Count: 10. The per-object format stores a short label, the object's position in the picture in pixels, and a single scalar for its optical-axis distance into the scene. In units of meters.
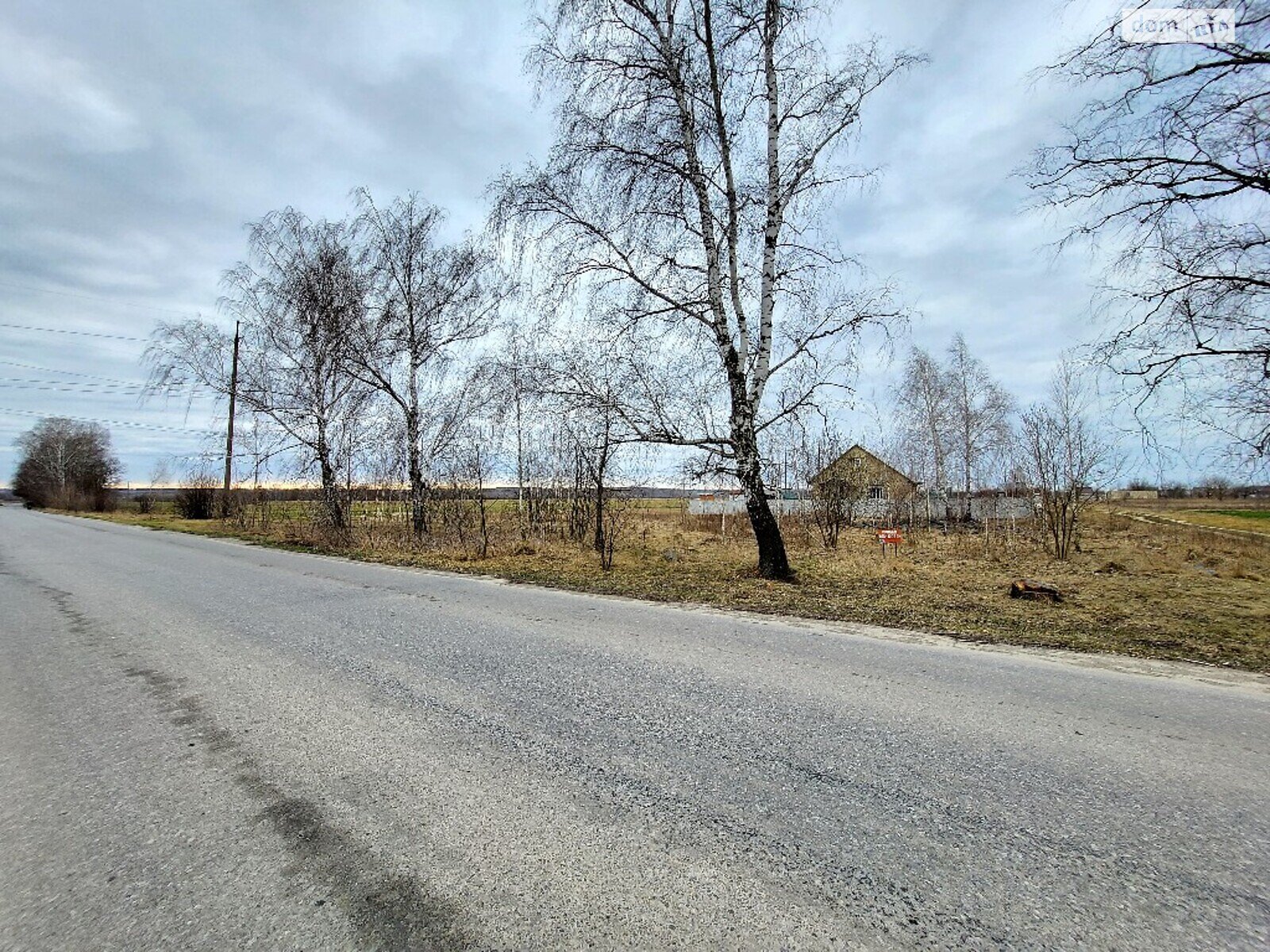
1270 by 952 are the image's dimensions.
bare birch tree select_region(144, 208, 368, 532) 16.39
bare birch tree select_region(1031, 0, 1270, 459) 6.23
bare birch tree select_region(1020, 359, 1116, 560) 14.45
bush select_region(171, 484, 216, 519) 32.22
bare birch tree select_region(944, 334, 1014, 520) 27.11
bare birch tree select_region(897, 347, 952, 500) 27.75
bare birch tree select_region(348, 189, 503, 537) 16.02
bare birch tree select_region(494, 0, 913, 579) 9.47
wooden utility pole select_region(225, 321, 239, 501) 18.02
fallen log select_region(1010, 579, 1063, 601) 7.73
